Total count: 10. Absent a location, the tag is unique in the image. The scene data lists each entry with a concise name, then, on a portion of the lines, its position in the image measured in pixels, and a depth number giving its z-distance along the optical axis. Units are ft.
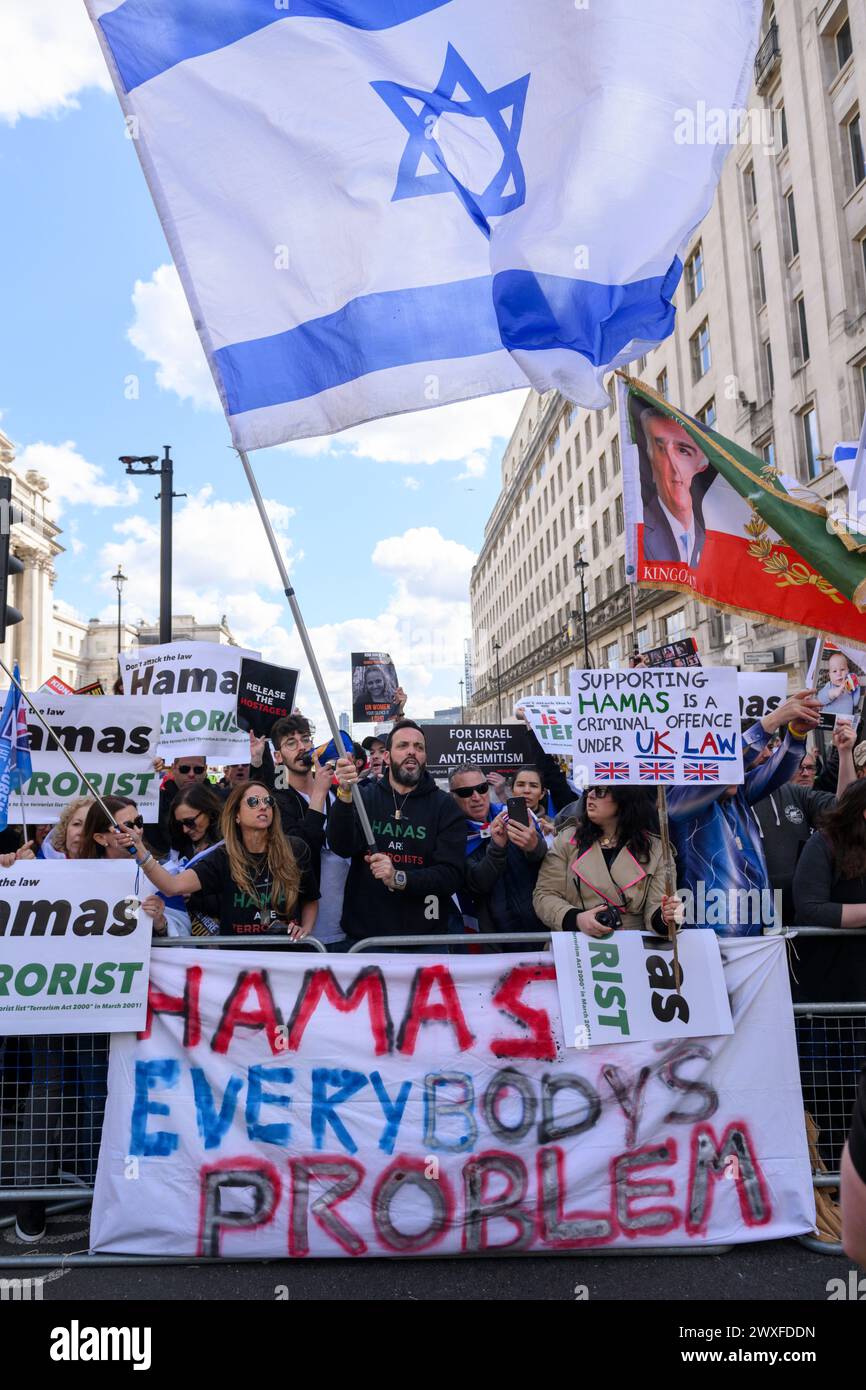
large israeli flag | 13.24
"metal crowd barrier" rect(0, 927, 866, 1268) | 13.48
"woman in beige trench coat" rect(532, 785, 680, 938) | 14.14
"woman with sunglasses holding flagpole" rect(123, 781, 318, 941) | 14.78
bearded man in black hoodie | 15.61
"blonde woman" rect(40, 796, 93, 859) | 16.33
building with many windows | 77.36
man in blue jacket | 15.49
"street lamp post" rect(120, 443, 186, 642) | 40.93
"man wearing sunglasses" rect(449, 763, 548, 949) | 15.51
